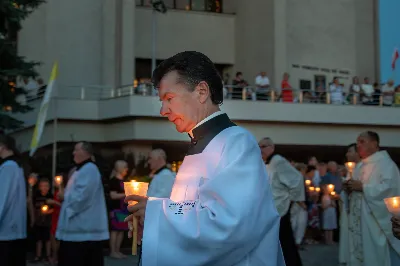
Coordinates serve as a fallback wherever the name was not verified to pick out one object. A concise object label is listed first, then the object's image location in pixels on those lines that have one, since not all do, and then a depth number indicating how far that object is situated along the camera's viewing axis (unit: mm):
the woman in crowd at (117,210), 11133
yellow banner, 12584
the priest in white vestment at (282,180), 8719
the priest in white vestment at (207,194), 2453
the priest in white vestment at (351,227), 7371
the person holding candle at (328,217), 13875
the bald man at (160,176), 7863
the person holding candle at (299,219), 11982
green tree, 14469
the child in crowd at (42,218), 10891
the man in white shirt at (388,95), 24203
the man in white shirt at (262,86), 23203
